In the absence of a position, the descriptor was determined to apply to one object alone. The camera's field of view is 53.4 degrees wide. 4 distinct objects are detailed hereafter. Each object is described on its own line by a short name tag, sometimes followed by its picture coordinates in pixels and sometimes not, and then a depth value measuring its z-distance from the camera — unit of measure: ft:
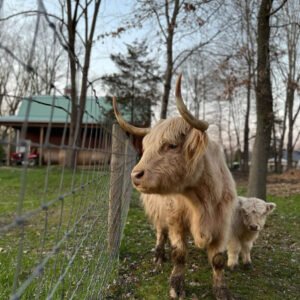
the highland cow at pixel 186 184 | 8.51
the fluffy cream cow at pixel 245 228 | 12.20
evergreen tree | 77.36
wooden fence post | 11.29
